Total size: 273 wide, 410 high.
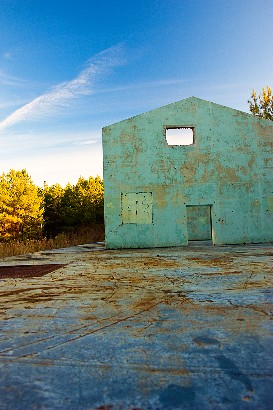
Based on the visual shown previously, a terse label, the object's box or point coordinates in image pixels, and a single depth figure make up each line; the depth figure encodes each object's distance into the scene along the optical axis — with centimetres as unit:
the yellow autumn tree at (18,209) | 2969
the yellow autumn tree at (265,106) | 2083
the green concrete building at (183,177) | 1178
